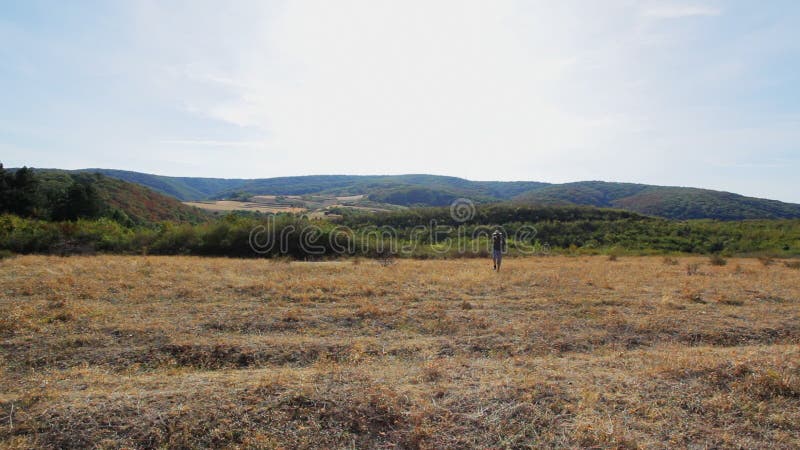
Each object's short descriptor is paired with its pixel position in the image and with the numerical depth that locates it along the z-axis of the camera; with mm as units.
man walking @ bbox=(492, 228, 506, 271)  14922
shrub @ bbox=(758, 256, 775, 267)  19462
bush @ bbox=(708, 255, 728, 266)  18805
